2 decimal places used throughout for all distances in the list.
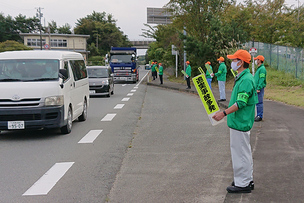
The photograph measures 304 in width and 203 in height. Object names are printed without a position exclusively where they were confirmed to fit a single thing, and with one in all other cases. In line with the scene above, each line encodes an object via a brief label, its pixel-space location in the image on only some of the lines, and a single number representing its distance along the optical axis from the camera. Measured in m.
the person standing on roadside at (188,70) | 23.61
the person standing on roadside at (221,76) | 16.05
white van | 8.45
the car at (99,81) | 19.81
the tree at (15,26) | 93.06
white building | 84.94
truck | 34.23
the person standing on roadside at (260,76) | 10.24
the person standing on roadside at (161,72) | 30.37
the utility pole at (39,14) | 64.06
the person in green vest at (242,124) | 4.73
